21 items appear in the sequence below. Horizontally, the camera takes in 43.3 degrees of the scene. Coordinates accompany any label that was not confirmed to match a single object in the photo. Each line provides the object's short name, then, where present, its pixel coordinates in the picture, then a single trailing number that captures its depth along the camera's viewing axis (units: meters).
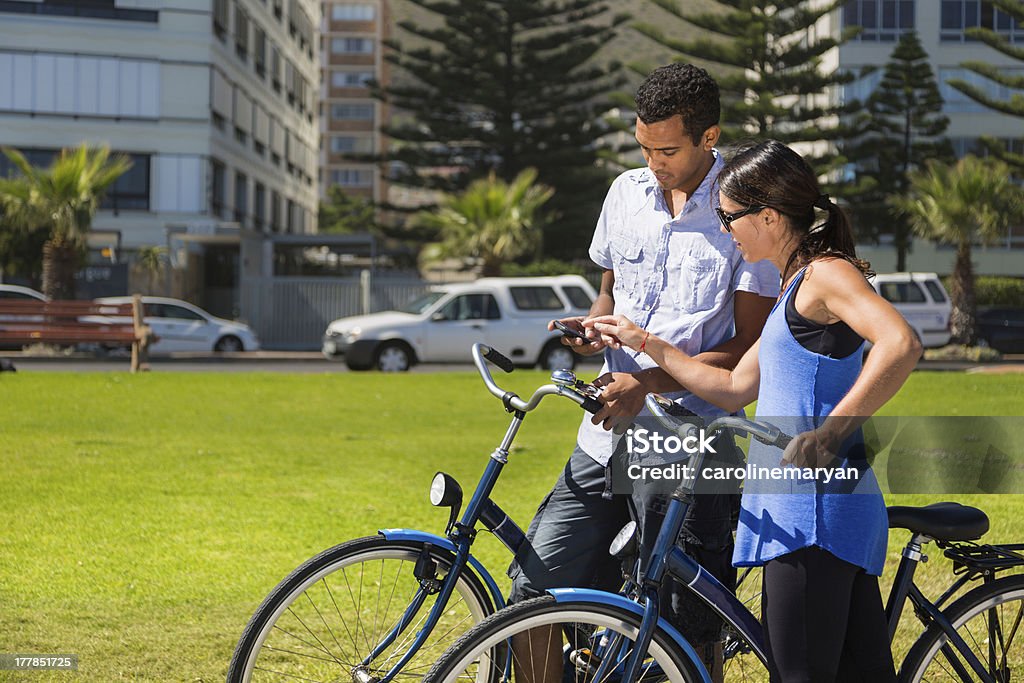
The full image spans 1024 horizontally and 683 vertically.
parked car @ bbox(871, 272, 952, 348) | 28.84
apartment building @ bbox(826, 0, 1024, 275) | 42.34
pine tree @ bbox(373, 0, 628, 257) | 39.06
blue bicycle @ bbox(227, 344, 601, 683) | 2.92
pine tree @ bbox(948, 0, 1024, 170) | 32.94
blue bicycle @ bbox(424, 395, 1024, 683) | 2.58
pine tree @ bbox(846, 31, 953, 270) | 40.91
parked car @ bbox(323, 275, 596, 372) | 21.33
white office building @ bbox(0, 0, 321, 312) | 38.25
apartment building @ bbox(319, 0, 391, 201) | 88.81
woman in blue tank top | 2.54
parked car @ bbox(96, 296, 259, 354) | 26.86
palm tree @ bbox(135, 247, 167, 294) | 33.50
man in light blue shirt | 3.12
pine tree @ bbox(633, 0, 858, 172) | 35.94
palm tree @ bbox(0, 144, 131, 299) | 27.38
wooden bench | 19.45
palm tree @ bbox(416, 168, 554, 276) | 31.67
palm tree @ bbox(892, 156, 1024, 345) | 30.94
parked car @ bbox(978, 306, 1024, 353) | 31.28
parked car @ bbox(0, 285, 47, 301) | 27.92
